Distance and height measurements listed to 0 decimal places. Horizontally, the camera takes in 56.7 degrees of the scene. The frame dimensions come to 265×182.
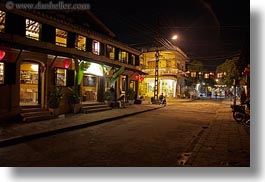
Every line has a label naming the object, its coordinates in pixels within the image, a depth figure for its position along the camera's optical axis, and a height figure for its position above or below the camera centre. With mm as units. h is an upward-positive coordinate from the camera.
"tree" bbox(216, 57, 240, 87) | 37531 +3844
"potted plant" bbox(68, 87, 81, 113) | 16219 -552
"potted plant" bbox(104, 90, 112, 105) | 20652 -336
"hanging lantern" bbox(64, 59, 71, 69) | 15273 +1790
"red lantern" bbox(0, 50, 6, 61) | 11007 +1666
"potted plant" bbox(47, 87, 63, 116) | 14077 -545
